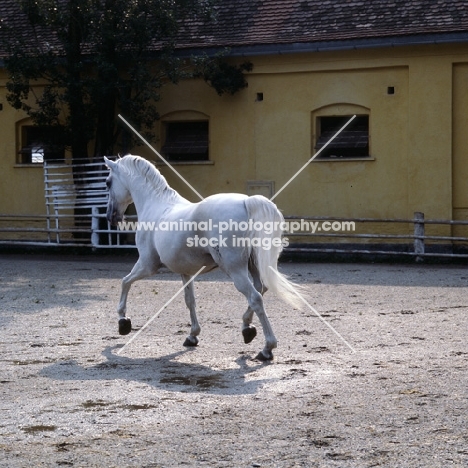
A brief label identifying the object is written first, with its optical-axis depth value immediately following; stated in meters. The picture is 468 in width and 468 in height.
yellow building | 19.56
